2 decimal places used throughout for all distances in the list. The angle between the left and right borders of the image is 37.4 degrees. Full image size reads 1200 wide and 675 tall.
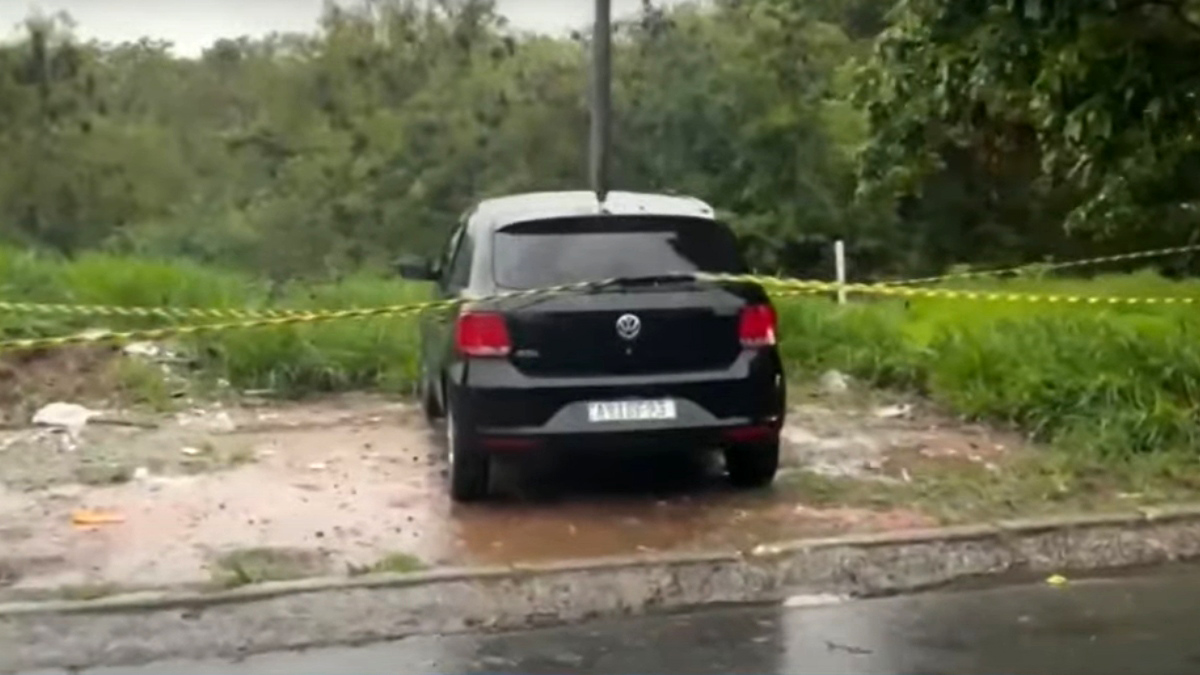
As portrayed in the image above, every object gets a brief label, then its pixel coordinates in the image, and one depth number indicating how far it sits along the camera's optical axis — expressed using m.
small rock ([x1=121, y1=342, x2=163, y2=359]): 13.38
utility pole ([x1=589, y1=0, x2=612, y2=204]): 17.53
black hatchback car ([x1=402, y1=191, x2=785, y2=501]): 8.76
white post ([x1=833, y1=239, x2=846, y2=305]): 19.17
